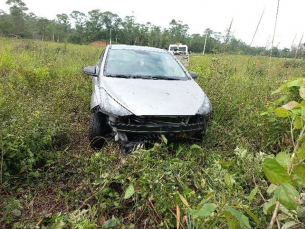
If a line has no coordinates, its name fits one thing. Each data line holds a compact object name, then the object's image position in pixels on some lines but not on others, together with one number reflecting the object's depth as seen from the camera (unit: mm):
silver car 2750
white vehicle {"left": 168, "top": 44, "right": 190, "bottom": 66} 19514
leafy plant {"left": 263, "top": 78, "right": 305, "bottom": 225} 963
